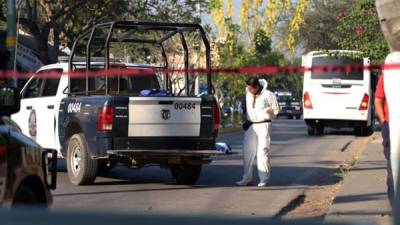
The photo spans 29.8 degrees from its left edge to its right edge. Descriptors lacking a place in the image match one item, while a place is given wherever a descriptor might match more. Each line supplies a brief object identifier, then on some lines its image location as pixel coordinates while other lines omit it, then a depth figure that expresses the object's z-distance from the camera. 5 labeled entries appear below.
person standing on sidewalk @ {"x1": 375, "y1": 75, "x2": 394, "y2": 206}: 7.46
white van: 27.58
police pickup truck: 10.92
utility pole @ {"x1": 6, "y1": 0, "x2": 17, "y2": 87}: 15.30
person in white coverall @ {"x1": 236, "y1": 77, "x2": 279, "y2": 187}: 11.65
